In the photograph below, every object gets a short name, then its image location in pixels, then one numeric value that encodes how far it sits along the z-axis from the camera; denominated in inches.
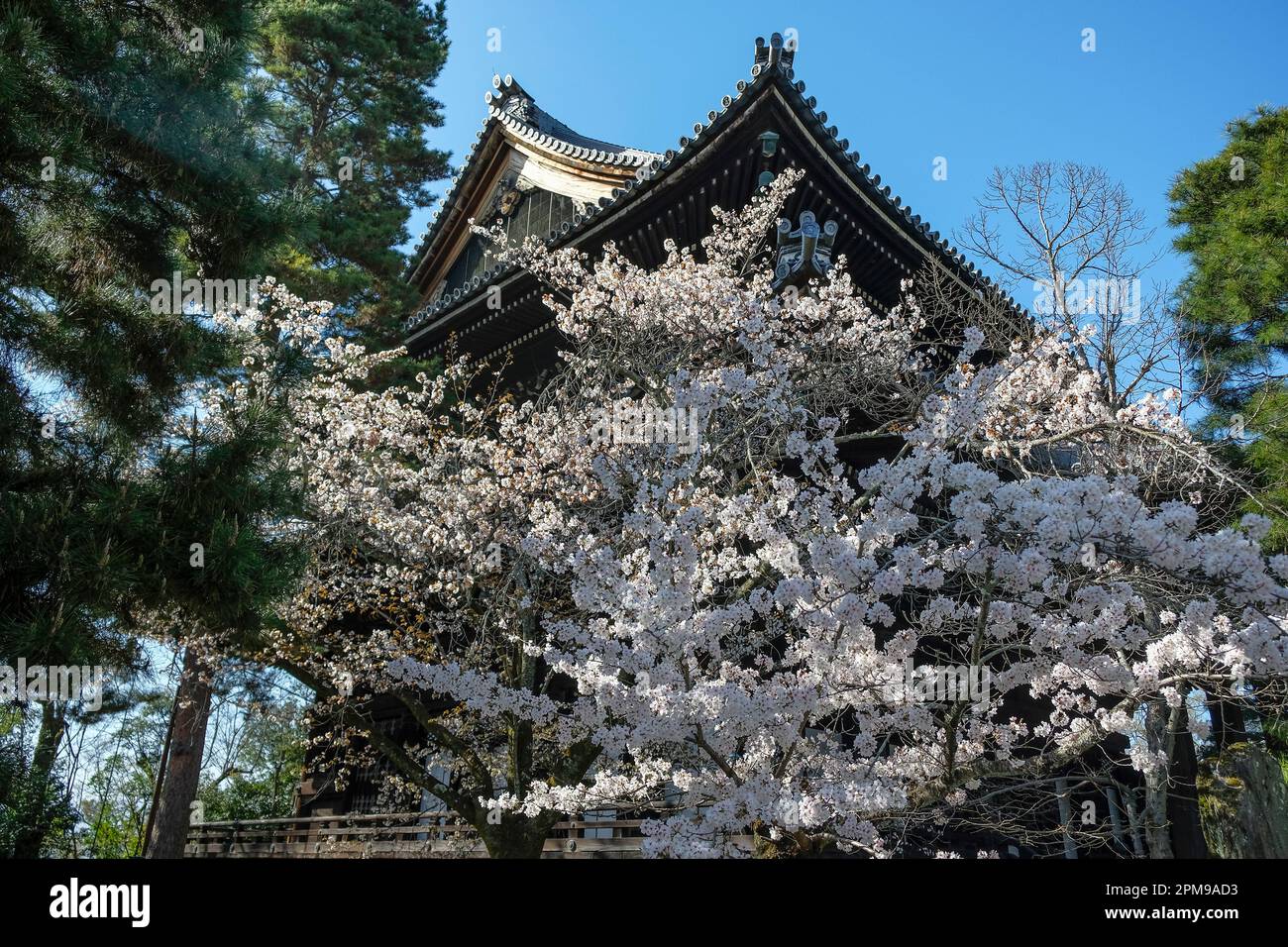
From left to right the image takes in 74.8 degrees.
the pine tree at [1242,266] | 539.5
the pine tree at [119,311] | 209.3
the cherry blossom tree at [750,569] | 213.0
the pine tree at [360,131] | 593.9
